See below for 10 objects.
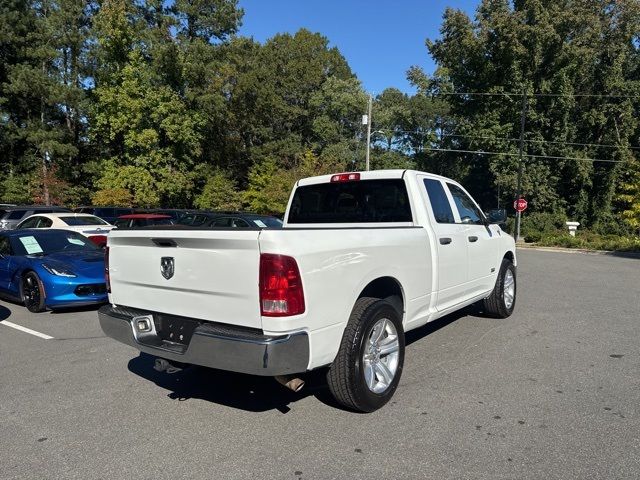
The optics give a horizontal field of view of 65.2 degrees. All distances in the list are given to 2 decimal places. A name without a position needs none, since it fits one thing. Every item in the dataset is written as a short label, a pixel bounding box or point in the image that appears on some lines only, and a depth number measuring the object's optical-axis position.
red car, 14.81
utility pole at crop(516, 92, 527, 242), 31.09
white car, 13.50
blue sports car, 7.68
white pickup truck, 3.28
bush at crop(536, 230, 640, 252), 23.20
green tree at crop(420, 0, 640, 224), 37.84
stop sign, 30.61
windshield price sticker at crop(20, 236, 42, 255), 8.54
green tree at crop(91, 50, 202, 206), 34.03
